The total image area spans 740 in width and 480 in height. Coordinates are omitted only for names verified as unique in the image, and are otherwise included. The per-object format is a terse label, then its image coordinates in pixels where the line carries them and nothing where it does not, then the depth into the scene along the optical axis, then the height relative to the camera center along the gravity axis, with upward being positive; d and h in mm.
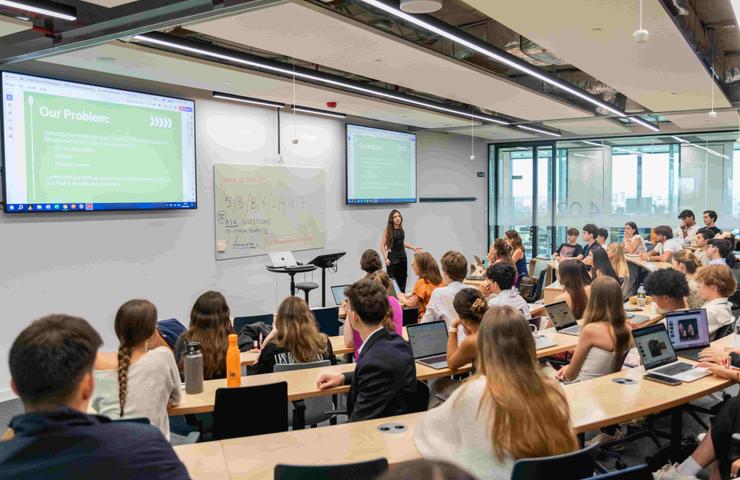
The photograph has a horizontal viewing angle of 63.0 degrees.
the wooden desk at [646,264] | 8133 -693
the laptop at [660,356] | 3609 -887
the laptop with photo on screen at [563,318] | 4992 -864
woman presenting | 9445 -508
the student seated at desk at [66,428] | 1482 -529
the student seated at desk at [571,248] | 9945 -559
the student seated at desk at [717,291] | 4617 -603
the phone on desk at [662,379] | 3453 -961
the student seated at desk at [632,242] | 10164 -469
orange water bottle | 3305 -820
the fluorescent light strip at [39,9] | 3783 +1370
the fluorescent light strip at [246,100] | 7438 +1514
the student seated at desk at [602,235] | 9900 -342
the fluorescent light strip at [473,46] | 4023 +1393
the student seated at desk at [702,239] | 8680 -385
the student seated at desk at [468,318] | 3639 -624
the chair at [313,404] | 3758 -1190
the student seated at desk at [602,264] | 7258 -600
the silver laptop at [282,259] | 7324 -522
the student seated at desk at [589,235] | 9539 -329
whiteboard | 7766 +113
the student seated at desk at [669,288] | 4547 -566
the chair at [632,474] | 1894 -830
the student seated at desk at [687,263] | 6004 -499
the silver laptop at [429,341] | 4086 -858
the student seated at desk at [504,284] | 4781 -549
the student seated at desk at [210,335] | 3742 -736
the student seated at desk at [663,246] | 8945 -504
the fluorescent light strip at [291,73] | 4984 +1493
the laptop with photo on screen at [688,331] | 4141 -813
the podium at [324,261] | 7641 -566
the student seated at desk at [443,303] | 4738 -694
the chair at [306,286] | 7238 -833
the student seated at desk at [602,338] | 3777 -776
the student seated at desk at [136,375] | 2744 -723
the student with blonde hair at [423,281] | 5625 -615
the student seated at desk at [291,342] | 3859 -811
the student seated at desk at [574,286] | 5105 -604
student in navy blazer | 2855 -723
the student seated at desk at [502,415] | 2098 -710
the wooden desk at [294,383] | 3084 -952
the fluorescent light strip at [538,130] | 11027 +1628
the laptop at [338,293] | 6406 -822
